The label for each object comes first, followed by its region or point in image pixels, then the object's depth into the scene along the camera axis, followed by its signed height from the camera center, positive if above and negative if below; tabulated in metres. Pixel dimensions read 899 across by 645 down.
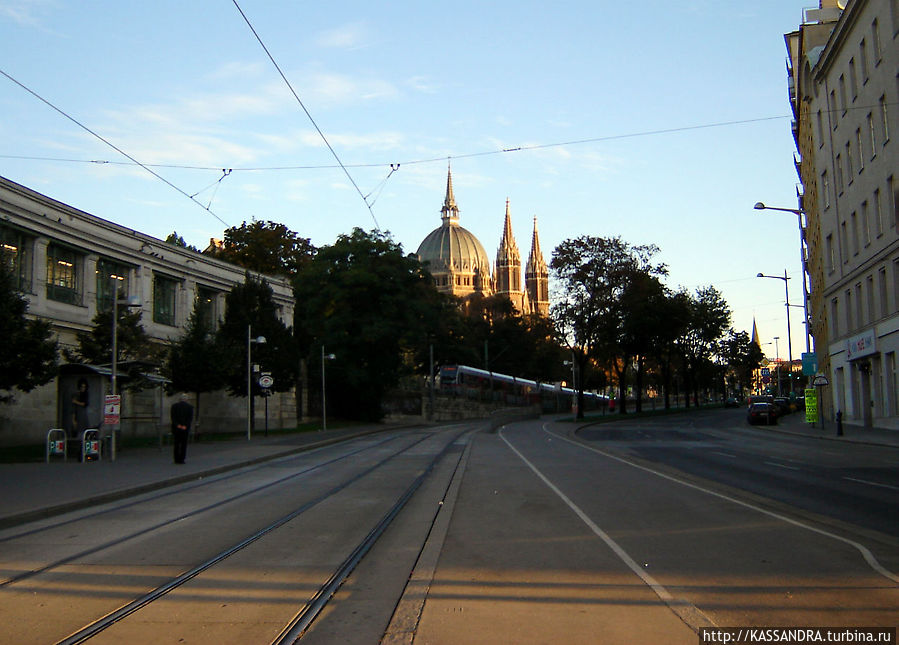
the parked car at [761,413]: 52.25 -1.41
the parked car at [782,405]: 68.05 -1.34
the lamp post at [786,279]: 56.82 +7.27
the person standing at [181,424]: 21.70 -0.62
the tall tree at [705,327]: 86.31 +6.31
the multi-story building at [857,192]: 35.78 +9.10
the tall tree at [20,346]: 21.86 +1.43
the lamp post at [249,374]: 34.82 +1.01
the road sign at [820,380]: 39.03 +0.37
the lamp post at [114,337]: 22.76 +1.69
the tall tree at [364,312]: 60.34 +5.96
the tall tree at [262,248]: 63.31 +11.09
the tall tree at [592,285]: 65.00 +8.08
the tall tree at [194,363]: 33.50 +1.41
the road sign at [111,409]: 22.17 -0.21
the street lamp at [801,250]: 41.78 +8.43
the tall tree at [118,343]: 29.30 +1.96
